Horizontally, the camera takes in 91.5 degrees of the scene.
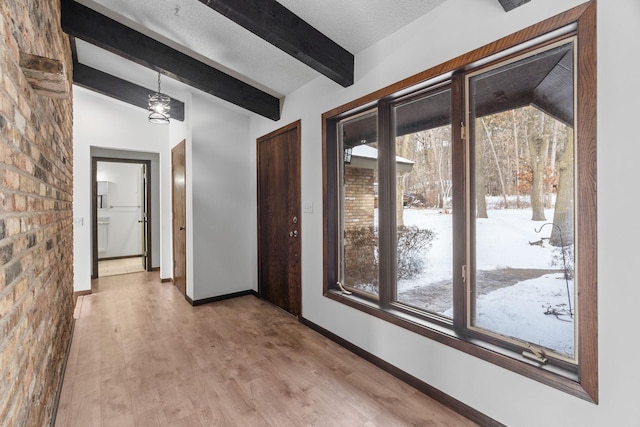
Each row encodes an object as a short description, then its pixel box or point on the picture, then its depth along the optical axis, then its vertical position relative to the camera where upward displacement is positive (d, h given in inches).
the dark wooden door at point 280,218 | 136.2 -2.1
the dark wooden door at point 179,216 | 169.2 -1.0
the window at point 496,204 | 56.6 +1.8
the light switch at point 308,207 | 124.7 +2.5
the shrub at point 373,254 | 90.0 -13.4
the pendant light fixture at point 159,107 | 133.3 +46.0
